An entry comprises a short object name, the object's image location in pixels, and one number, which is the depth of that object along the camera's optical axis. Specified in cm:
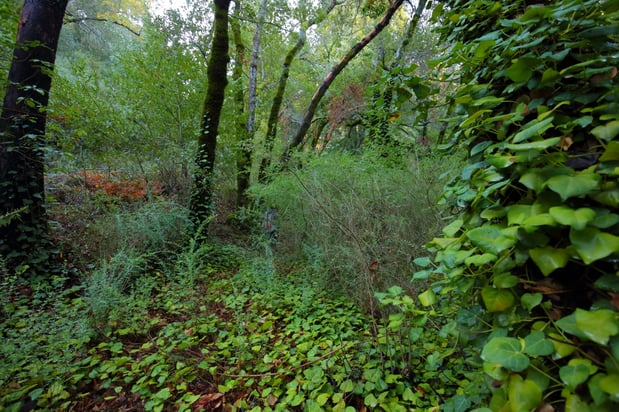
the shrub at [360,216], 251
